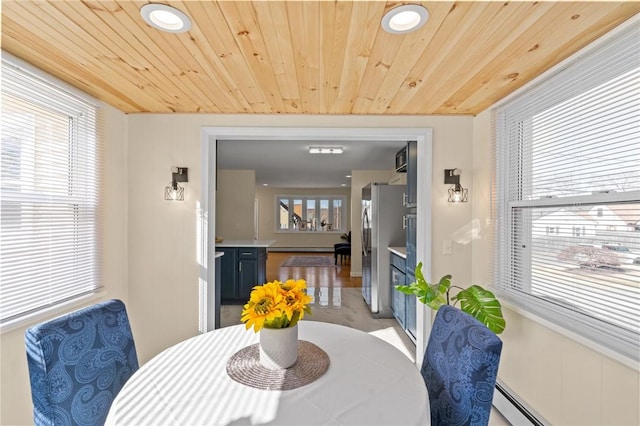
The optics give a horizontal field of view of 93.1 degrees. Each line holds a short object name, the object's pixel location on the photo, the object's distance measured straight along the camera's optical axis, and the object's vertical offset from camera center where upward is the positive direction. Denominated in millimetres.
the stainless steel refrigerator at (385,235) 4199 -306
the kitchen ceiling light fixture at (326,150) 4602 +976
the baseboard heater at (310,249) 11805 -1411
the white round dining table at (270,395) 965 -653
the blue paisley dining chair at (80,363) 1118 -628
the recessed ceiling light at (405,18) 1261 +850
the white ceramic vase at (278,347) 1230 -554
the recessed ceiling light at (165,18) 1269 +853
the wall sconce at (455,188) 2645 +222
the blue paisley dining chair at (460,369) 1082 -615
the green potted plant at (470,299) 1996 -608
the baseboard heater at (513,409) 1909 -1317
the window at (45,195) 1668 +105
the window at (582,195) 1381 +104
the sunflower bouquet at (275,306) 1175 -373
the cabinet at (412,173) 3209 +445
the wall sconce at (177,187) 2617 +221
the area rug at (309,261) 8953 -1506
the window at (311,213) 11906 -7
